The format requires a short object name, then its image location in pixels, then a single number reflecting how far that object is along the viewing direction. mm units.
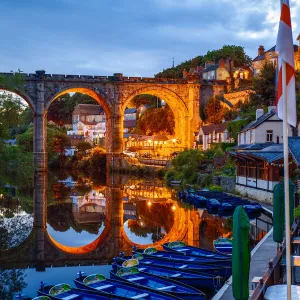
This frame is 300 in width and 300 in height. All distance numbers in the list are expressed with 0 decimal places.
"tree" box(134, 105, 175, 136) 77003
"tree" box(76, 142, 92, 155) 68717
